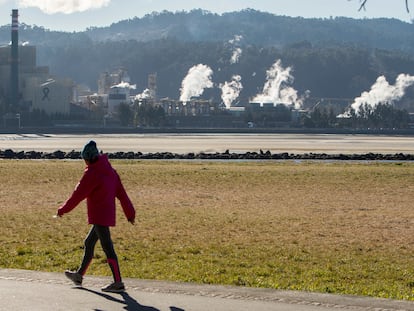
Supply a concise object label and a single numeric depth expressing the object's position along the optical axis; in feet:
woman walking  46.34
